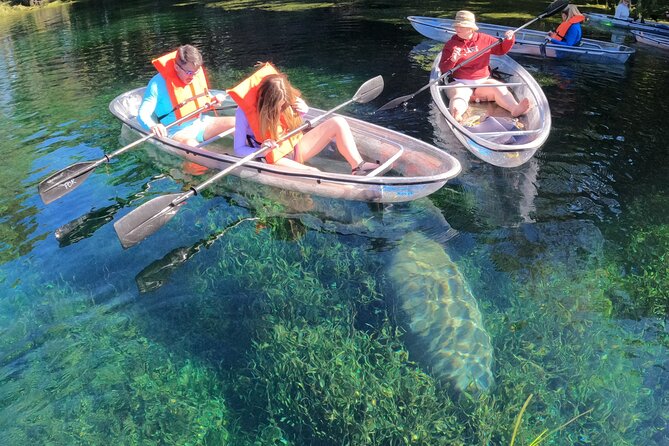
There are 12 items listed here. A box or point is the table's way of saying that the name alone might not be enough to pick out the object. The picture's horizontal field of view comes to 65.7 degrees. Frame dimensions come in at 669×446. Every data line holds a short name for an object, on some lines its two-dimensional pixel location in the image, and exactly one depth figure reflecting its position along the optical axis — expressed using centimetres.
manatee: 375
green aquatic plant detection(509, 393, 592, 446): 317
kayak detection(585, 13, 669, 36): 1200
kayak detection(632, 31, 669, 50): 1139
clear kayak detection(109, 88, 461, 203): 520
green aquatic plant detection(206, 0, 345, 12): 1905
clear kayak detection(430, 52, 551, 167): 587
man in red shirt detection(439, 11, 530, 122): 759
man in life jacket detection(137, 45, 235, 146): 671
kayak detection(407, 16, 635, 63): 1055
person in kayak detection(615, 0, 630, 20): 1329
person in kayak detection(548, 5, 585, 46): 1057
